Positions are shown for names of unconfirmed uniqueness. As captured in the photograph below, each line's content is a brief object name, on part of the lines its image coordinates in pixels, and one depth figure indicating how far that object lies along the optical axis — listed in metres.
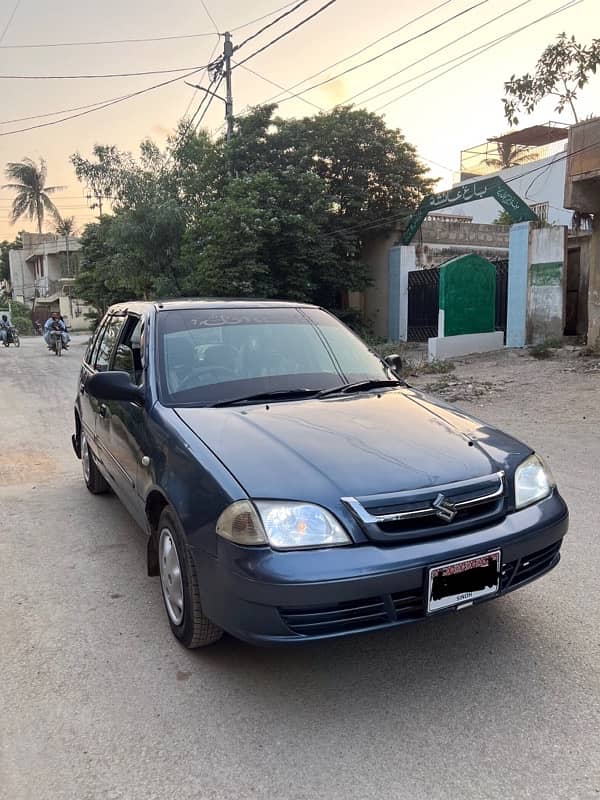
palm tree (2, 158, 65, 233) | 52.19
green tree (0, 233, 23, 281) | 66.12
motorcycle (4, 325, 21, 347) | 27.72
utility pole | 18.06
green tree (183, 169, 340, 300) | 16.61
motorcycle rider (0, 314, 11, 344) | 27.77
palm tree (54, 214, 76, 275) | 57.44
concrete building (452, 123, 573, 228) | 26.23
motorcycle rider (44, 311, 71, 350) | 21.77
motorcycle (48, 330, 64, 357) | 21.52
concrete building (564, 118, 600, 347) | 11.38
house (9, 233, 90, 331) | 49.31
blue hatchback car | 2.32
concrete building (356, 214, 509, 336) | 20.44
